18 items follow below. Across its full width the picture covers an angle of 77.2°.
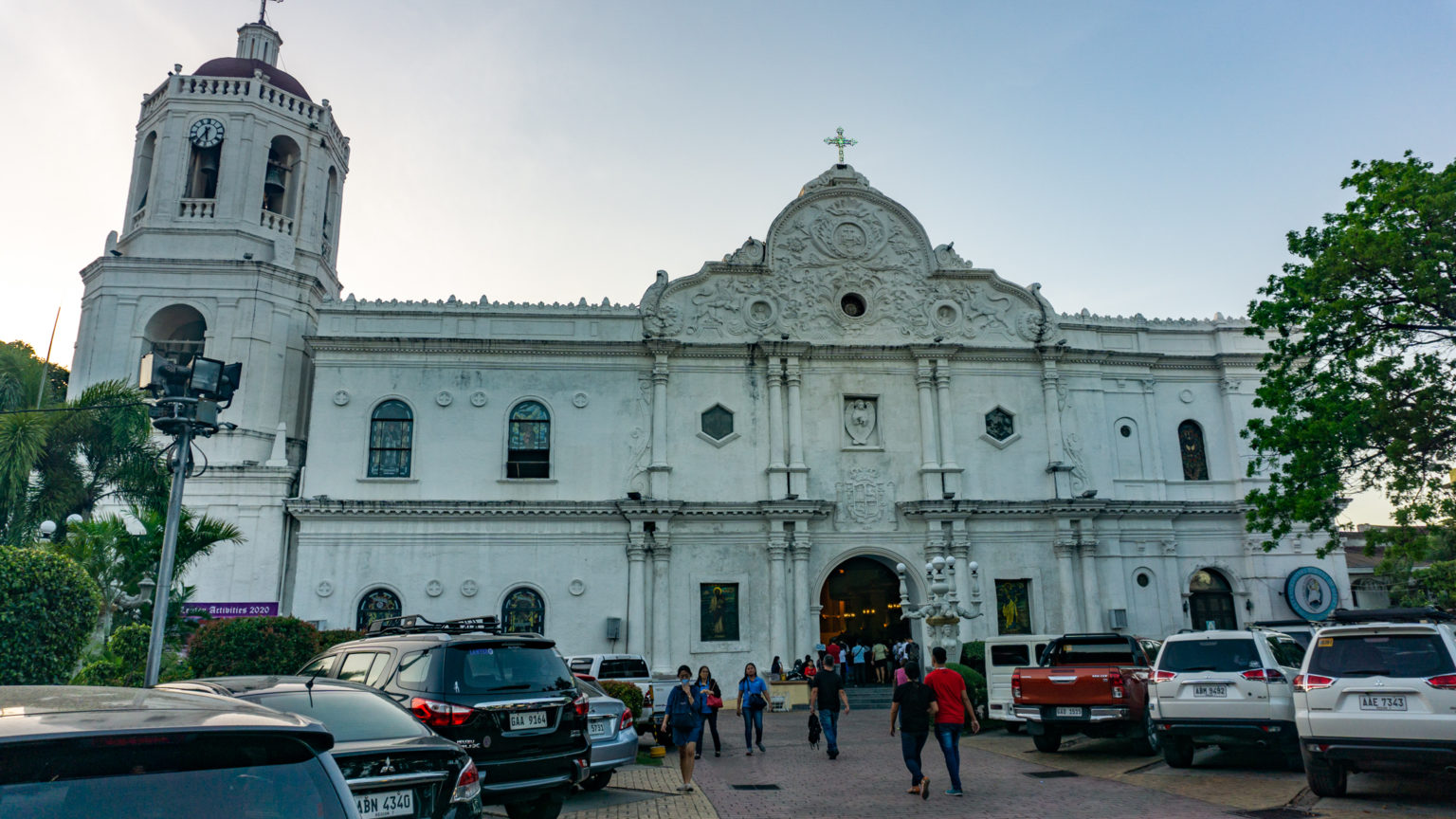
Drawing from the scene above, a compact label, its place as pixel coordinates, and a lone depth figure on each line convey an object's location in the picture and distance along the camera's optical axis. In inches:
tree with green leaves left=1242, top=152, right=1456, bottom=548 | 629.3
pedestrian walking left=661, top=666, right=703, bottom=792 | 442.0
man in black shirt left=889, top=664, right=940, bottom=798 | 428.1
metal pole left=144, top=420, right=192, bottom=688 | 426.9
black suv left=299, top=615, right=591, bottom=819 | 305.7
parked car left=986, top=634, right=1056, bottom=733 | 693.9
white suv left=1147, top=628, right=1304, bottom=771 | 437.1
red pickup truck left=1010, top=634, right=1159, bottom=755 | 509.4
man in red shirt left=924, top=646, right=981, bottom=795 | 434.6
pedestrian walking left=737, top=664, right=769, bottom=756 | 603.2
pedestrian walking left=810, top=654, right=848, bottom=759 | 562.6
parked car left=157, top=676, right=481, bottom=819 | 213.2
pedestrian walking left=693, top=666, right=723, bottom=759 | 550.9
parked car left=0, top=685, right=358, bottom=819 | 108.1
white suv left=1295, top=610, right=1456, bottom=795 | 343.9
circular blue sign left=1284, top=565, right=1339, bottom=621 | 1064.2
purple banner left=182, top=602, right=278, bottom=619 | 928.3
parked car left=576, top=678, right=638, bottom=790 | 418.6
